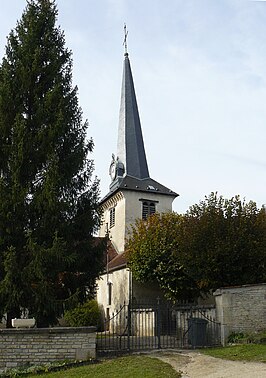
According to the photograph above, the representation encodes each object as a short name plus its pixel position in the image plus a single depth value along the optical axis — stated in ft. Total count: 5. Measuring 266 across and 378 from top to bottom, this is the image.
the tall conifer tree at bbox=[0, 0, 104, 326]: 50.60
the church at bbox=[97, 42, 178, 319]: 92.90
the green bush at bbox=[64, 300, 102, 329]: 85.97
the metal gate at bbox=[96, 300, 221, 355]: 51.21
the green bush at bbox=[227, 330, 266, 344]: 49.01
